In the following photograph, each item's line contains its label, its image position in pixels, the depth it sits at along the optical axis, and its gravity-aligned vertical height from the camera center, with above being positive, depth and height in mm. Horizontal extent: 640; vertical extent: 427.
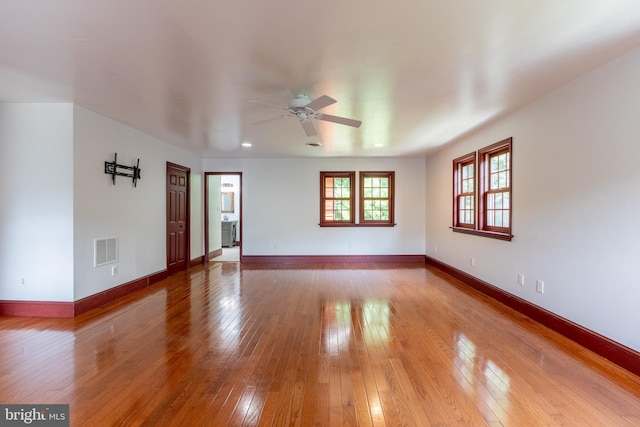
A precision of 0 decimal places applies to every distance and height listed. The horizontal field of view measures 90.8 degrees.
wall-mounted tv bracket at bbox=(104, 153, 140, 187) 4130 +570
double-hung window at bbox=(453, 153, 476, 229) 5184 +368
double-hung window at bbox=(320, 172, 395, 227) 7332 +301
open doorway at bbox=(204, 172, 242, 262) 7371 -459
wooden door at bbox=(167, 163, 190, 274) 5840 -125
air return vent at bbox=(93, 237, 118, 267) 3934 -515
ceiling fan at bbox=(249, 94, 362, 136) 2967 +999
